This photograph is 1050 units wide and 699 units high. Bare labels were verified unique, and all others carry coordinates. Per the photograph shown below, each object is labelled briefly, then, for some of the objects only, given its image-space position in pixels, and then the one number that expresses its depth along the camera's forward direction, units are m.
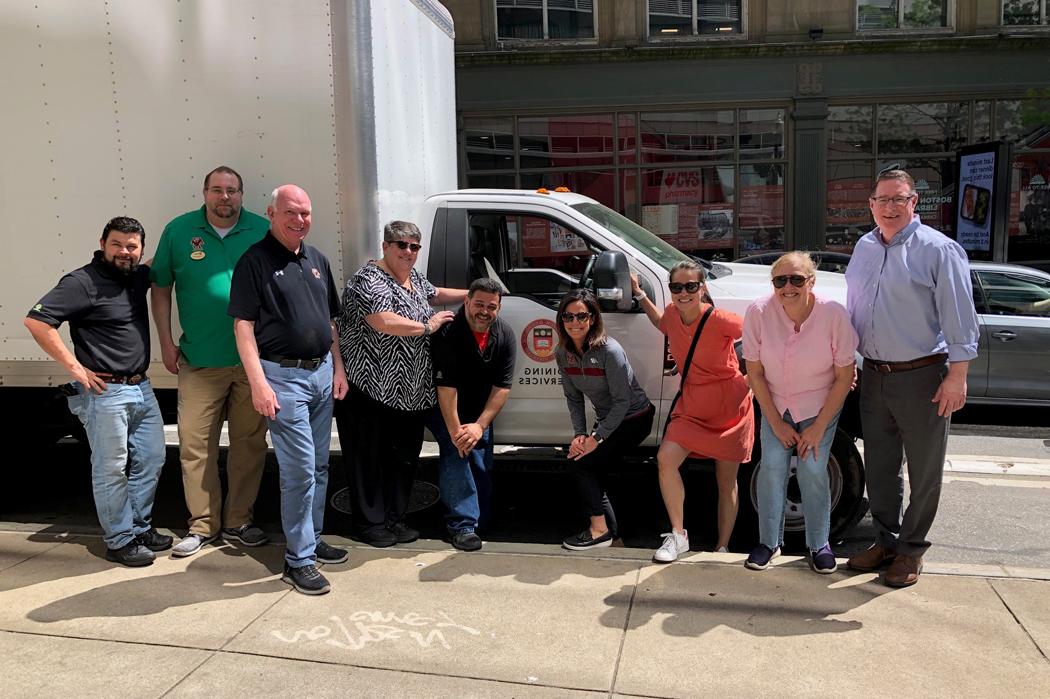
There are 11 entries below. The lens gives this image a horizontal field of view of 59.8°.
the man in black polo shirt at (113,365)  4.47
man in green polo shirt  4.74
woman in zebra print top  4.64
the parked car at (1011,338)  8.12
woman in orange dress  4.61
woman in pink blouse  4.23
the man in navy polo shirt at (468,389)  4.77
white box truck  4.80
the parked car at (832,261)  10.90
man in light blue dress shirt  4.02
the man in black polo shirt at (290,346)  4.27
